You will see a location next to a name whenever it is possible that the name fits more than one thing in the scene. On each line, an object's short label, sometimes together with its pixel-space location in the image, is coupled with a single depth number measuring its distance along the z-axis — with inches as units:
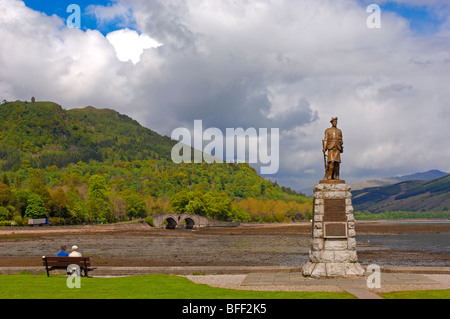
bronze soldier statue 922.5
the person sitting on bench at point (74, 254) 928.9
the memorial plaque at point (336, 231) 890.1
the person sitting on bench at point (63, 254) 968.9
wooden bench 889.5
